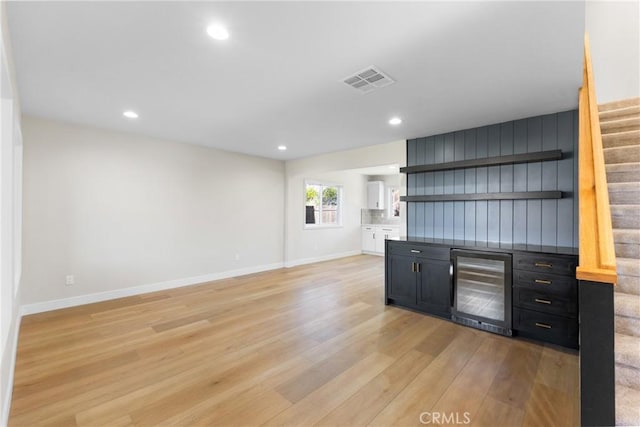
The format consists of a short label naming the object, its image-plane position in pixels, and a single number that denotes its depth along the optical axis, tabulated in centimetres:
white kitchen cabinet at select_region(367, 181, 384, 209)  852
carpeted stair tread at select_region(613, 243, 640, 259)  202
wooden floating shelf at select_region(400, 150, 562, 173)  328
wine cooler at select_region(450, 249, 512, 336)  308
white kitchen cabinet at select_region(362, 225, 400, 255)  802
